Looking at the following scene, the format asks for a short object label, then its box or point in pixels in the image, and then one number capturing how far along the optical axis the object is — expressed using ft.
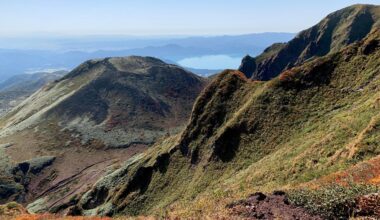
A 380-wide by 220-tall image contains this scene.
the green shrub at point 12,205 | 163.78
